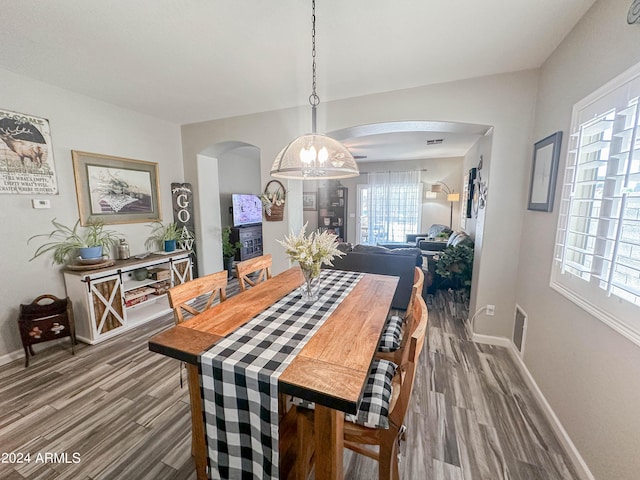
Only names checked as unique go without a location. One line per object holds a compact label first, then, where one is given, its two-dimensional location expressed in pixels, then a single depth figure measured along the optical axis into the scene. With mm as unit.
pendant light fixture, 1631
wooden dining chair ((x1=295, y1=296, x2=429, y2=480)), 1052
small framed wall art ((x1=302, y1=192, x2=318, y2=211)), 7691
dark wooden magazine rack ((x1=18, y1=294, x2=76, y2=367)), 2295
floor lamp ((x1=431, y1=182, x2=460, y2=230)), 5980
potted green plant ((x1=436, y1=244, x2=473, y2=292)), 3354
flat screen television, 5488
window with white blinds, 1150
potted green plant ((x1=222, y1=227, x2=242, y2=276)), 5047
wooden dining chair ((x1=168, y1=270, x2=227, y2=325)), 1461
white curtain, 6902
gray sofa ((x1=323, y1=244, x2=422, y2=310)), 3188
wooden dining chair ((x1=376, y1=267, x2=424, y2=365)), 1513
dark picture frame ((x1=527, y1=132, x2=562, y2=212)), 1861
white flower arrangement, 1638
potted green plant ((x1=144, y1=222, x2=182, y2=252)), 3543
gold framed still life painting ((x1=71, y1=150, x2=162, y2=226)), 2863
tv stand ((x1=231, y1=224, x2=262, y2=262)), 5453
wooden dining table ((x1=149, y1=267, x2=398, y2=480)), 928
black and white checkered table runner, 1000
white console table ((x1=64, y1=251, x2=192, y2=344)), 2602
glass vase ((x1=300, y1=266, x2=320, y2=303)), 1703
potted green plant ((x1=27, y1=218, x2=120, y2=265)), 2629
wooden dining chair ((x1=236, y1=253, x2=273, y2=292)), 2119
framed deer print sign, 2291
